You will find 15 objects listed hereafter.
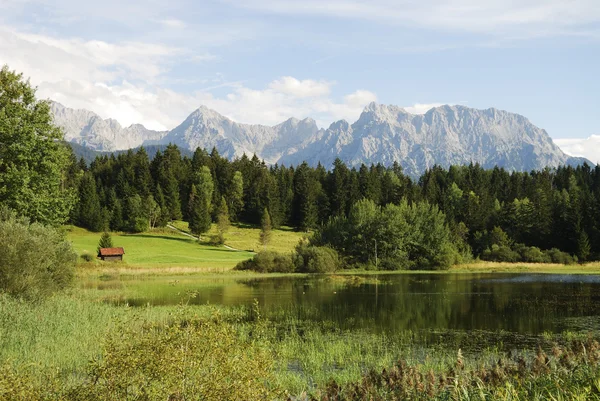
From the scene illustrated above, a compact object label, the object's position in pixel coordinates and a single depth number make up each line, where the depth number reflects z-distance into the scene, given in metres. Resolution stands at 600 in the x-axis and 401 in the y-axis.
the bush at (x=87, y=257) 77.54
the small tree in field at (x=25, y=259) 26.48
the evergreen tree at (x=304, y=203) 140.14
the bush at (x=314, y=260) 82.74
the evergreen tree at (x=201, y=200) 119.62
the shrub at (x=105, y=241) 84.25
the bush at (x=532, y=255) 96.69
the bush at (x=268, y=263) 82.12
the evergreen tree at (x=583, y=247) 97.31
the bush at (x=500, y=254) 97.44
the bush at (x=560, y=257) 95.56
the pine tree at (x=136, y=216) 120.75
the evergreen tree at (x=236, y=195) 146.50
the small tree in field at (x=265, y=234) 109.06
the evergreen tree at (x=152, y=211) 123.82
